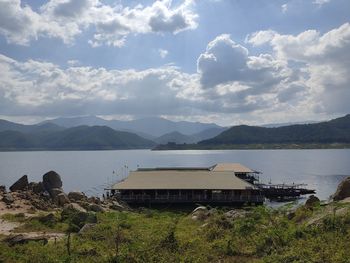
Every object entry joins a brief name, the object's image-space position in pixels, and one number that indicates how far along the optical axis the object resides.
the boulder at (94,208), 46.84
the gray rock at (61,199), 56.19
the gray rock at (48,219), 37.22
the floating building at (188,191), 65.75
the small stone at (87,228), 29.53
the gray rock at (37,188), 69.44
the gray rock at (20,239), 26.61
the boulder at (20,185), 71.12
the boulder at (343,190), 45.50
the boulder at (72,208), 39.25
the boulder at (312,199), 49.57
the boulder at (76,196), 60.93
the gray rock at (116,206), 56.78
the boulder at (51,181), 72.56
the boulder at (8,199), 51.30
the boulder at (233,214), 34.41
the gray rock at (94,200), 58.13
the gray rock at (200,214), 39.10
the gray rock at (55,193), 61.26
